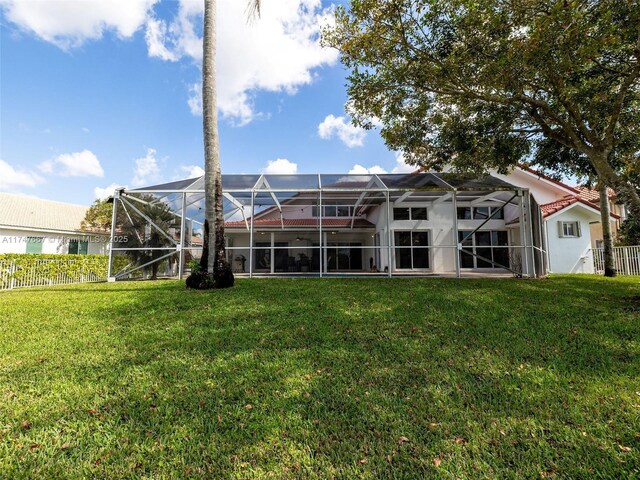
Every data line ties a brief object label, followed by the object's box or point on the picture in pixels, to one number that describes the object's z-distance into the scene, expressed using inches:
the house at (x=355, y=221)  472.4
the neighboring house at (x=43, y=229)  681.6
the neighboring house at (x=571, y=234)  644.7
